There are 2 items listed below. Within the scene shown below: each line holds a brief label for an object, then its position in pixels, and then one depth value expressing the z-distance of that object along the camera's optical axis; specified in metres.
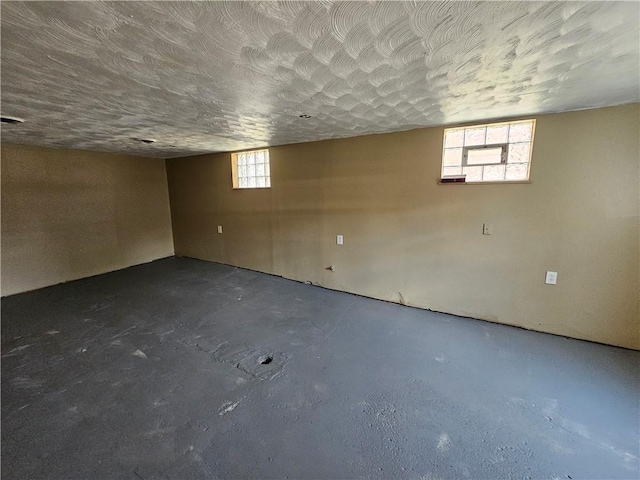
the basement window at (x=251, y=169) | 4.33
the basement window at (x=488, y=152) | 2.51
